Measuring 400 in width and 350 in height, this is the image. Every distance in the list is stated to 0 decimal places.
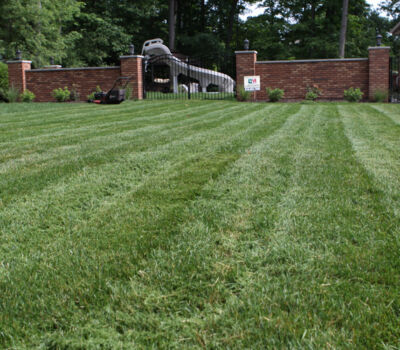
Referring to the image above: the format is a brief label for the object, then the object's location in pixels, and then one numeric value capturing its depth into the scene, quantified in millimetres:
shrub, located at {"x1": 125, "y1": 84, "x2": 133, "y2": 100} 14555
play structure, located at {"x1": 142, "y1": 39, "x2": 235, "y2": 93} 20641
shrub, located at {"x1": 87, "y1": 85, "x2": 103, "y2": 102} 14781
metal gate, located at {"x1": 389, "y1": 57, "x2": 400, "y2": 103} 13856
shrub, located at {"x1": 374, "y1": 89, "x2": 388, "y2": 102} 13273
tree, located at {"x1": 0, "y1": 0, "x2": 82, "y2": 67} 18672
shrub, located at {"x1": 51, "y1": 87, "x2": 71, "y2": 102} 15281
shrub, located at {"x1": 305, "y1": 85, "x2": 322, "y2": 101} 13773
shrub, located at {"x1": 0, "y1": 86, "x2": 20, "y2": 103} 14742
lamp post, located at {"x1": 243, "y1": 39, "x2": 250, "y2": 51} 14594
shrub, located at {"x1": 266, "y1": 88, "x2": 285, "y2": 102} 13680
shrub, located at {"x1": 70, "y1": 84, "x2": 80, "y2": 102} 15751
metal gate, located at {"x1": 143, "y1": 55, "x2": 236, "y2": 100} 15840
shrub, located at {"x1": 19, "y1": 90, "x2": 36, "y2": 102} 15219
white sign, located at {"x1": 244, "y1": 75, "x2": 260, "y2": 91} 14219
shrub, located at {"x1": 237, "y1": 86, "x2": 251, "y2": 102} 14086
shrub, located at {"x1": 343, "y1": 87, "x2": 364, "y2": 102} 13312
